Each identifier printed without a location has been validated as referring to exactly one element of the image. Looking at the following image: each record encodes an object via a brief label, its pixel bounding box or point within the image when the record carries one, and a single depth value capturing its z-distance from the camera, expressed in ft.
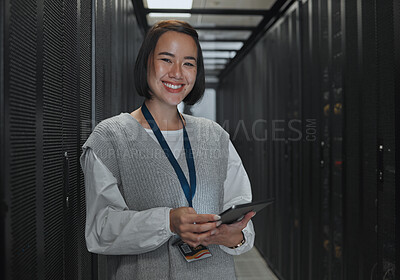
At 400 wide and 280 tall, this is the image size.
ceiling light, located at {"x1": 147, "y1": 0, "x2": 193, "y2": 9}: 11.70
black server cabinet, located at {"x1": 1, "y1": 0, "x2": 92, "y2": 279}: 2.87
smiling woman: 3.70
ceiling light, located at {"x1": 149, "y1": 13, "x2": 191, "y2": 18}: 12.93
